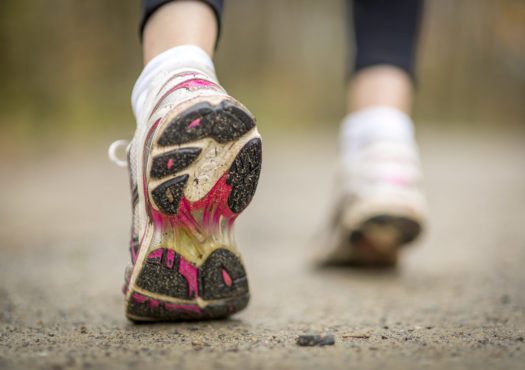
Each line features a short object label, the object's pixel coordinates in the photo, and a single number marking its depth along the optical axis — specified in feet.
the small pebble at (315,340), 4.85
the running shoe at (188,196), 4.88
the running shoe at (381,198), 5.75
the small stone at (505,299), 5.39
